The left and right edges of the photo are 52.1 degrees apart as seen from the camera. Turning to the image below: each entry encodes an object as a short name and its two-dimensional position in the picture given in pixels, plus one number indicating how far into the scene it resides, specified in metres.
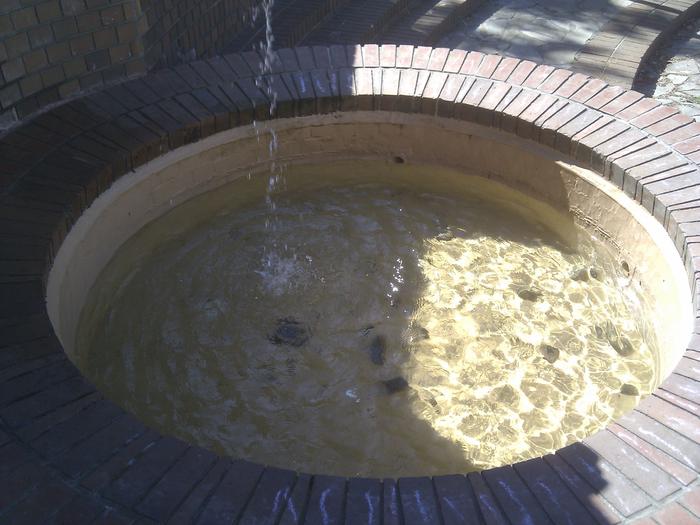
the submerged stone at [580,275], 3.65
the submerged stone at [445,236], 3.88
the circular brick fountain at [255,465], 2.00
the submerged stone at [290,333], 3.33
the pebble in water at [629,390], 3.09
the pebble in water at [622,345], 3.29
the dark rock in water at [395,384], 3.12
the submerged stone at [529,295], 3.54
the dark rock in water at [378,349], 3.25
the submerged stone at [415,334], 3.35
